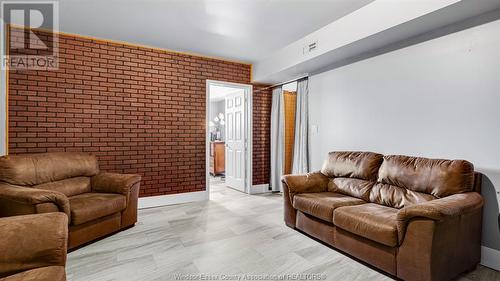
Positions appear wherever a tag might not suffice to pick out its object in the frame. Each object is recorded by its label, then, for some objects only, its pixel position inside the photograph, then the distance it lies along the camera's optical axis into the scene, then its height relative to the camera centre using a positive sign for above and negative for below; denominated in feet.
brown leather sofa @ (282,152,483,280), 6.32 -2.27
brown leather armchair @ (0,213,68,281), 4.23 -1.96
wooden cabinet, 24.32 -1.84
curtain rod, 14.99 +3.64
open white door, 17.67 -0.16
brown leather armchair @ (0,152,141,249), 7.80 -1.95
